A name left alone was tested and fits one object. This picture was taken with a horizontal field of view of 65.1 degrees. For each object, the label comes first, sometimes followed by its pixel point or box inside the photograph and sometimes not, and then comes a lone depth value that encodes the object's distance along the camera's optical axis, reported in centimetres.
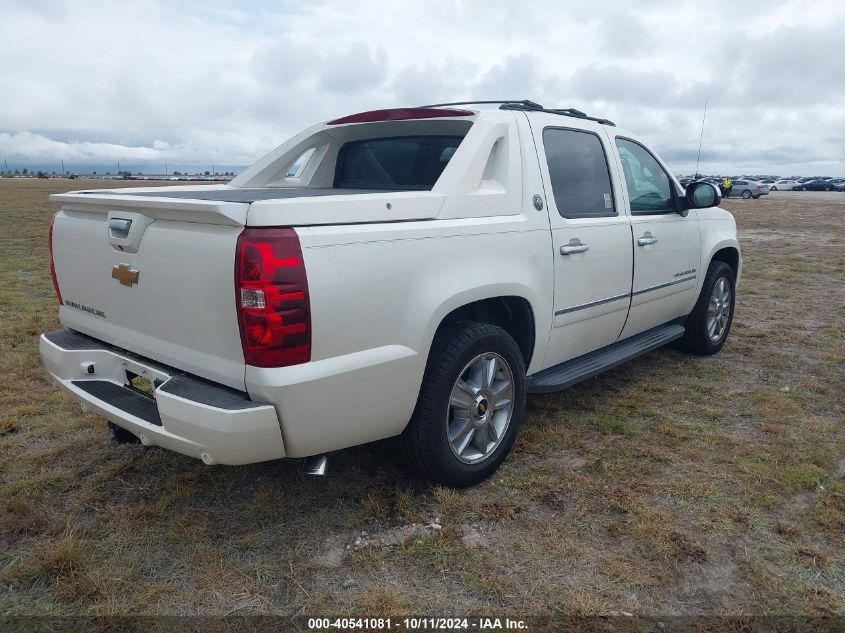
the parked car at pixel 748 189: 4031
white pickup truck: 243
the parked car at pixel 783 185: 5747
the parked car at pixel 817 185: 5853
